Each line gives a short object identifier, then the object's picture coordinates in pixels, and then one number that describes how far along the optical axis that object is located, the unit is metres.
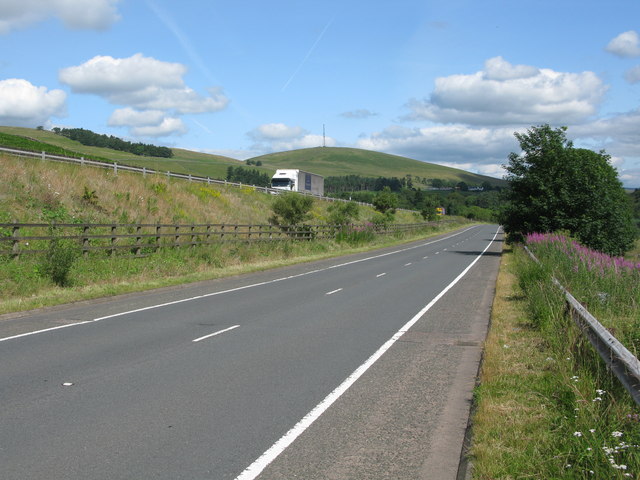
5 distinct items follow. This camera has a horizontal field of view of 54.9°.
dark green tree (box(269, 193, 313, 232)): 41.00
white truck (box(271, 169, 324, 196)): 65.00
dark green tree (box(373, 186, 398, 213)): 92.00
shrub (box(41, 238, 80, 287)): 16.55
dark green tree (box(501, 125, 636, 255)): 38.00
